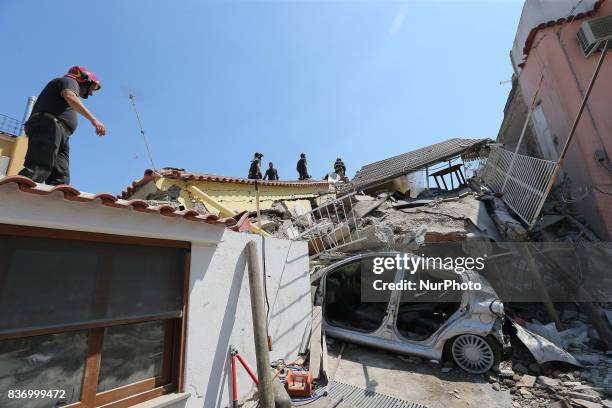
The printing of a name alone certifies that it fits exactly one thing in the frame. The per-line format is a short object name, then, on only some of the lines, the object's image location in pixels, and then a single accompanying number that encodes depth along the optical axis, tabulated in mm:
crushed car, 4355
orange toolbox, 3793
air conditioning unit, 6102
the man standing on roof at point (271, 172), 15459
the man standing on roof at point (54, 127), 2955
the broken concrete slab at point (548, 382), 3865
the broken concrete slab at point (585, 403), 3434
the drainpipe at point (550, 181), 6162
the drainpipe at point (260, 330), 3109
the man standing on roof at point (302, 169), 15938
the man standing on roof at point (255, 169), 13239
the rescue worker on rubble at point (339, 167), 18328
